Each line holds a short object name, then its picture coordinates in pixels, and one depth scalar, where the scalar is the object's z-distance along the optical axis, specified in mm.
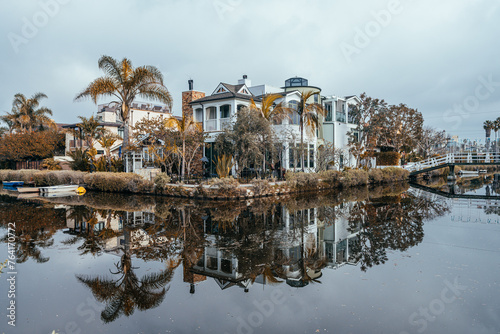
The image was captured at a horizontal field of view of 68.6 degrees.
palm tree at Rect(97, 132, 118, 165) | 31791
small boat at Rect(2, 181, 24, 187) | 32816
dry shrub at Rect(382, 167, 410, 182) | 37031
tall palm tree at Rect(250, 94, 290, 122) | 25062
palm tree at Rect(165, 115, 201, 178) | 24375
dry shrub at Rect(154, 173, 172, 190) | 23500
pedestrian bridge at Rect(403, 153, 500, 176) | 36712
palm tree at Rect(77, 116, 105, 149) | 36656
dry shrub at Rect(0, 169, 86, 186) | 30031
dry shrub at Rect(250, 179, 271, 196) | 22455
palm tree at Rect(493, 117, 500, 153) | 62188
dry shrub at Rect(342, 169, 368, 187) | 30469
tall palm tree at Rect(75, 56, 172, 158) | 26109
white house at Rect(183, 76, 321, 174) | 29172
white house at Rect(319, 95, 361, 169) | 37094
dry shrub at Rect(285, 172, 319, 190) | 24953
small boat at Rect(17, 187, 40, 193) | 27391
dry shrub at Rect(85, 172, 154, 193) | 25109
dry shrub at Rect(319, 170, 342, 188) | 28438
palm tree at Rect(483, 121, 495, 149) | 63038
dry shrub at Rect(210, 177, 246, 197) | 21078
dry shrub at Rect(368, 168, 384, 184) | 34844
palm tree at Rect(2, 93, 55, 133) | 47612
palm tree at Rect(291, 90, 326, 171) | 26125
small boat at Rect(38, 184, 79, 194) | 26562
